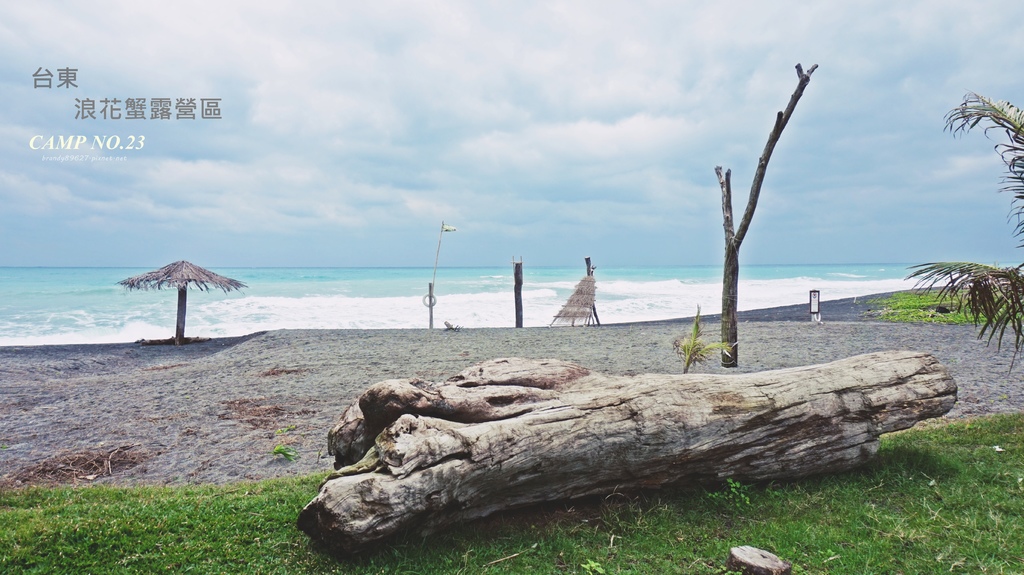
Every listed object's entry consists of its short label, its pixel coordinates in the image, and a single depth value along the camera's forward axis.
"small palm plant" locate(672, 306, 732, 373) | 6.83
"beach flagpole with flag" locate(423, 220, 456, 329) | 17.47
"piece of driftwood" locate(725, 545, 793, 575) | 2.67
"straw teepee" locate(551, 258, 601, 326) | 18.06
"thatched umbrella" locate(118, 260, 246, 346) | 14.84
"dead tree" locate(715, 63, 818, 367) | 8.15
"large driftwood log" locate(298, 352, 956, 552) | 2.93
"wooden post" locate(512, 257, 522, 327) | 18.44
